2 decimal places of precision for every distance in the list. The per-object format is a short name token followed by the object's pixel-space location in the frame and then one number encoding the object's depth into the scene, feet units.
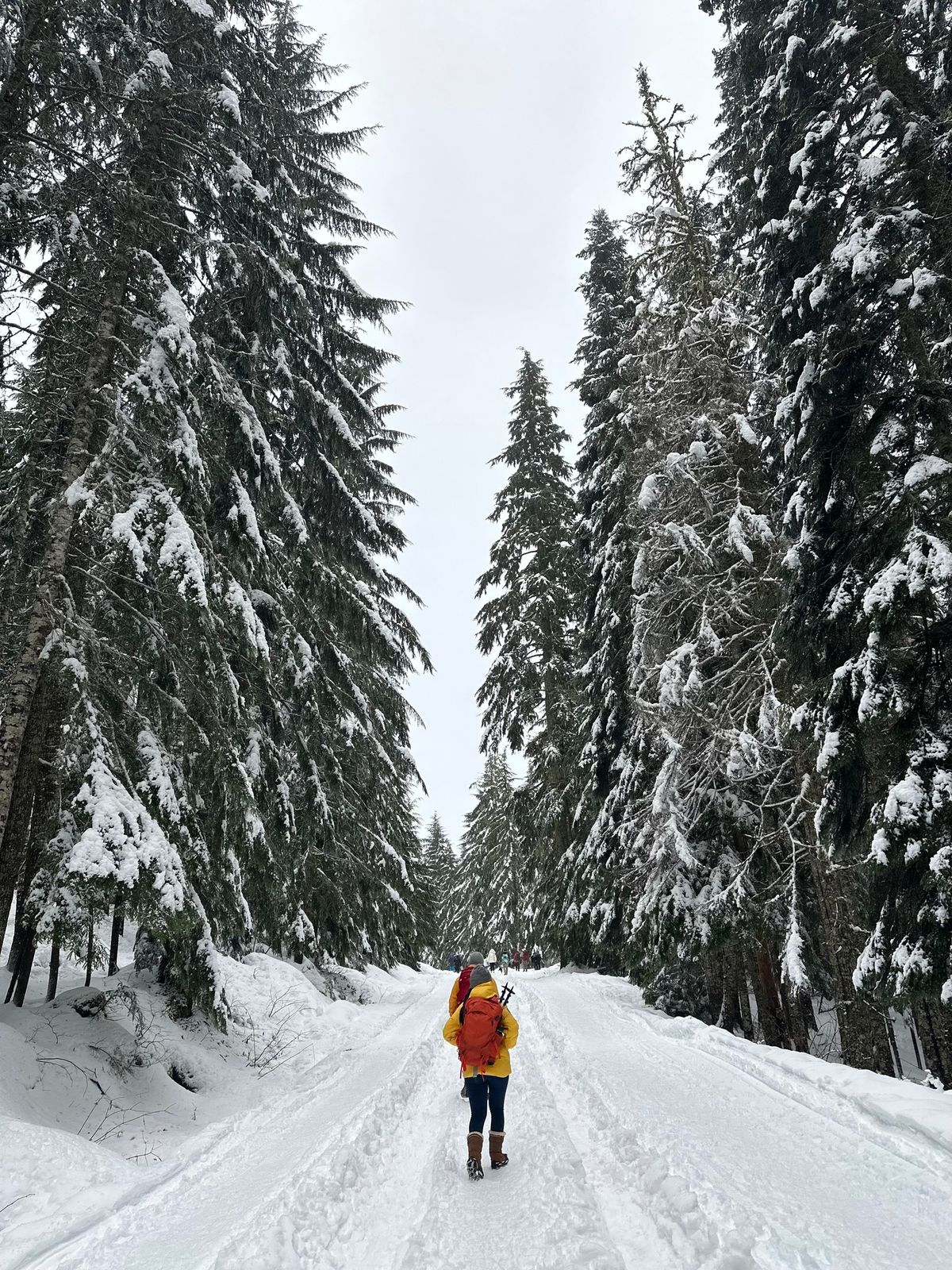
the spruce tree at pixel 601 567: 46.50
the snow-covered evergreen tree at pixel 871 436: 17.10
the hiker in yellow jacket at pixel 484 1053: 16.40
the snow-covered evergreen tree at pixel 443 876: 175.83
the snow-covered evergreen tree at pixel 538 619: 62.85
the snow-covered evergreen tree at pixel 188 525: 19.81
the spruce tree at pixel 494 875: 104.17
